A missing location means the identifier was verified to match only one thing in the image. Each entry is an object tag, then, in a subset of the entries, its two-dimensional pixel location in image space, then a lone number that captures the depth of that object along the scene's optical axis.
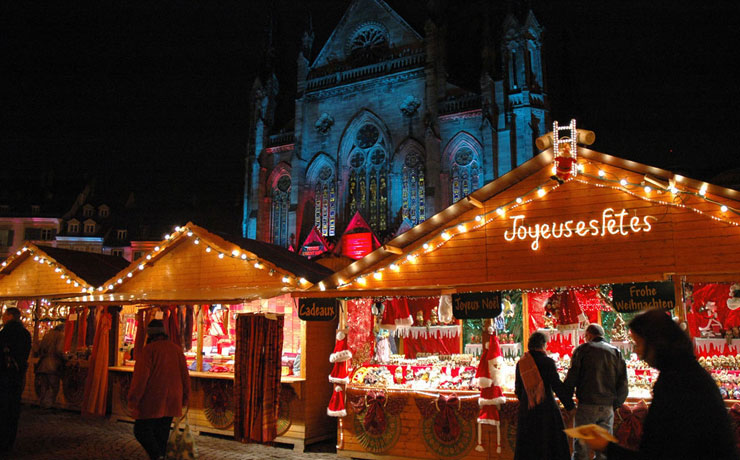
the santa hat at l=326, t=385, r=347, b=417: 8.34
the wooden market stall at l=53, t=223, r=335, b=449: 9.23
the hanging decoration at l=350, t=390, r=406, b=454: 8.18
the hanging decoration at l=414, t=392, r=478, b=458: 7.68
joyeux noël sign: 7.36
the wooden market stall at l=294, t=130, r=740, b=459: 7.02
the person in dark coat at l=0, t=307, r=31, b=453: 7.70
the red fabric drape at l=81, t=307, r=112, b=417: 10.92
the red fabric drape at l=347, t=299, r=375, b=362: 10.13
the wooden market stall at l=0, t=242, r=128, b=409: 12.27
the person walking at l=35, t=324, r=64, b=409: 12.20
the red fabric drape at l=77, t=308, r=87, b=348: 11.49
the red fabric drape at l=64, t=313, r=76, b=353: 11.70
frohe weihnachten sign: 6.54
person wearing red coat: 6.14
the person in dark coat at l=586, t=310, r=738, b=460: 2.35
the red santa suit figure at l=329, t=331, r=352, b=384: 8.41
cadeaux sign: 8.53
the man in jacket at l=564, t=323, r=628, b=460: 5.78
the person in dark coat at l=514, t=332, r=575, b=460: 5.62
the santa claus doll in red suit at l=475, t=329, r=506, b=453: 7.31
